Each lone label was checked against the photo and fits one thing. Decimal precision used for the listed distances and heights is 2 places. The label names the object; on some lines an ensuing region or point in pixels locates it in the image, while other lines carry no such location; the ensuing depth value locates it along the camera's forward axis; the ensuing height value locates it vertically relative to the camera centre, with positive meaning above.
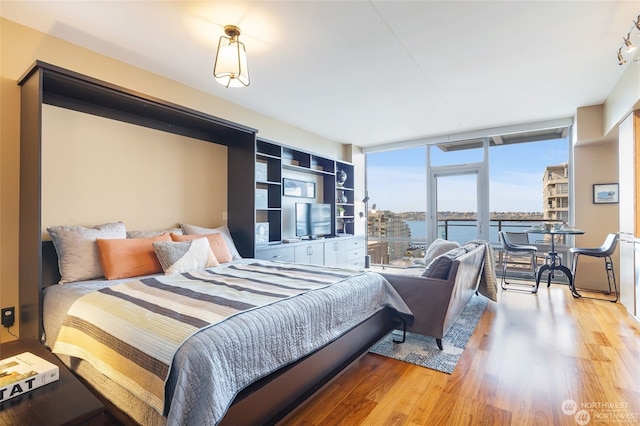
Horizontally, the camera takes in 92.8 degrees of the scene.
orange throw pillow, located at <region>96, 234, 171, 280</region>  2.44 -0.36
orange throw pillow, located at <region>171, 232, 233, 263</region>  3.12 -0.33
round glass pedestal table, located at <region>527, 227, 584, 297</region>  4.19 -0.72
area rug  2.37 -1.16
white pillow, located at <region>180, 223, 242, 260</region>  3.39 -0.20
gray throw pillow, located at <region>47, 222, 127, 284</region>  2.36 -0.30
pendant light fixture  2.30 +1.15
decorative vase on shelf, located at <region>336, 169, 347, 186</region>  6.04 +0.73
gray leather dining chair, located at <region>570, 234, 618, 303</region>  3.82 -0.53
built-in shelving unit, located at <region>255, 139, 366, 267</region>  4.29 +0.16
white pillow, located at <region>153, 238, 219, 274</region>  2.62 -0.36
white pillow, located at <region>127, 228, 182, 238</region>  2.93 -0.19
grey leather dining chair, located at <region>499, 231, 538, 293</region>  4.57 -0.70
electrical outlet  2.32 -0.77
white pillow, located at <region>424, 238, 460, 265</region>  3.34 -0.40
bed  1.18 -0.68
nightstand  1.10 -0.74
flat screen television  5.04 -0.10
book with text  1.22 -0.68
